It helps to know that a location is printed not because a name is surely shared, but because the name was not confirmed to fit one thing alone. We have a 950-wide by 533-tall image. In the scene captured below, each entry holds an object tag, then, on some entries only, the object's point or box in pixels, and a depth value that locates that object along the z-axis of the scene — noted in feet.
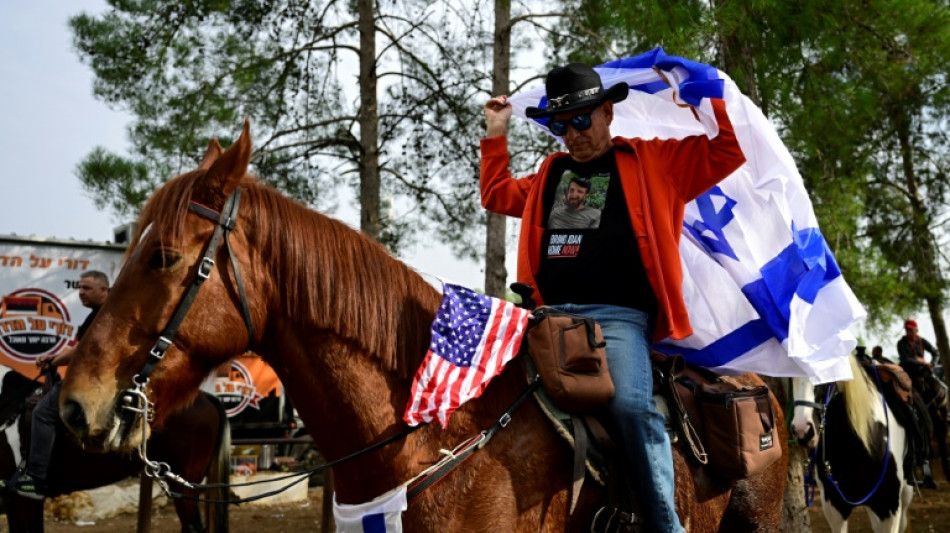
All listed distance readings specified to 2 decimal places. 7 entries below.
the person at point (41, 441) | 21.75
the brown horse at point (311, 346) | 7.91
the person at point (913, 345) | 42.04
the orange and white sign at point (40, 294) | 32.12
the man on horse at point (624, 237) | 9.41
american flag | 8.62
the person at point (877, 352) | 45.73
